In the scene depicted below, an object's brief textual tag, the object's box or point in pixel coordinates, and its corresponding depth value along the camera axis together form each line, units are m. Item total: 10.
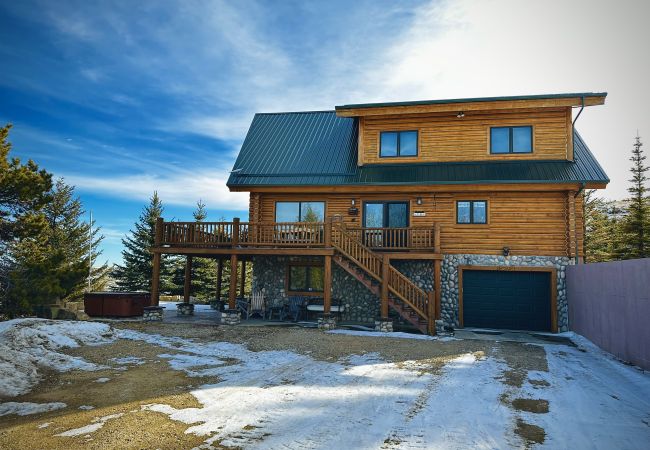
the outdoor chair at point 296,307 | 15.31
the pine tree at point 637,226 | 25.42
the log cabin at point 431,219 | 14.34
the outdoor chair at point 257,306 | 16.31
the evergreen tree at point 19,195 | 14.55
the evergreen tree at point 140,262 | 27.22
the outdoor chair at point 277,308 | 15.63
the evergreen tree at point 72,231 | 27.19
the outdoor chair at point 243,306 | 16.06
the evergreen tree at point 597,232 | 29.09
